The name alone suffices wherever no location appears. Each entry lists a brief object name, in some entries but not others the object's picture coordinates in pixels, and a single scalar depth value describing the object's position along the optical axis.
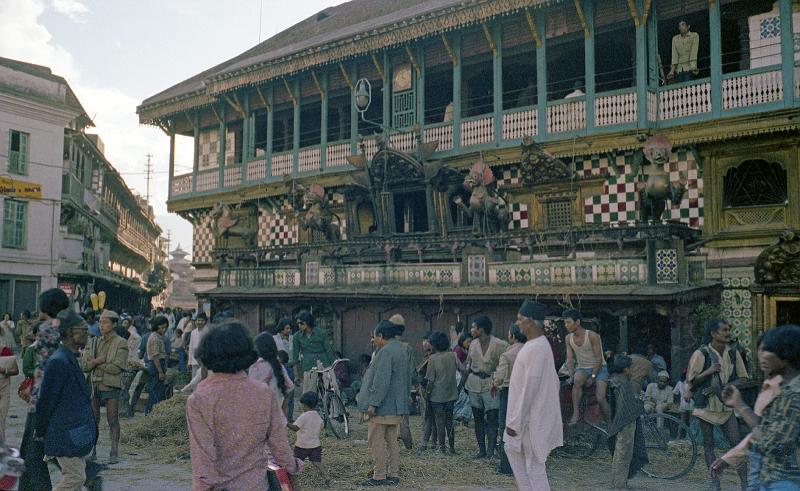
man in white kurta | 6.30
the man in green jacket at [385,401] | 8.59
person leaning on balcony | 16.30
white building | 31.44
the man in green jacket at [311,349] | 12.48
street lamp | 20.11
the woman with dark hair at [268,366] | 7.80
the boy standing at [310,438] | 8.29
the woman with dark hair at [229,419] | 4.00
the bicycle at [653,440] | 9.75
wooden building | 14.86
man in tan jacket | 9.48
